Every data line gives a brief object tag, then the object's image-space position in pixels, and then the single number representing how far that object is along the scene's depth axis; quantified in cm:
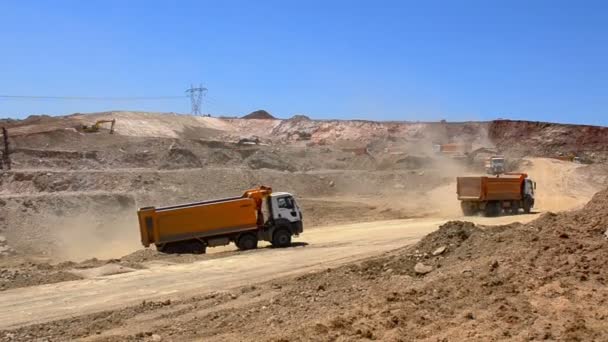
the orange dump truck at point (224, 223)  2433
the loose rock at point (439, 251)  1290
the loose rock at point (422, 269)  1172
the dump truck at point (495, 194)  3600
